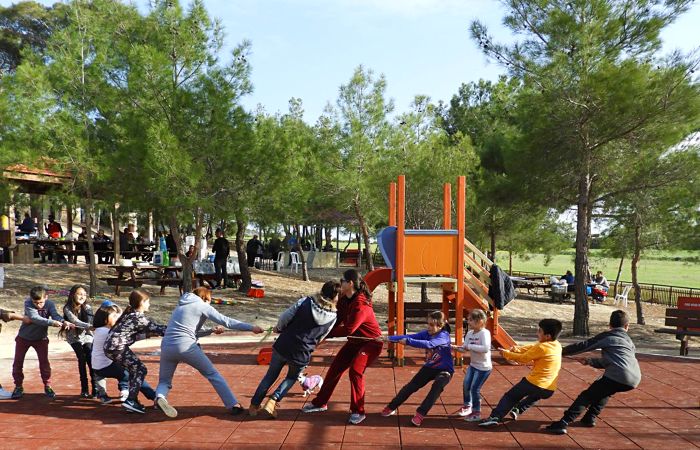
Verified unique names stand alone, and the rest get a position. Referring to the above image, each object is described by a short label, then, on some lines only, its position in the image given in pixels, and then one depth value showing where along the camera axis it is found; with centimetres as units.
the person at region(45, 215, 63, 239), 2479
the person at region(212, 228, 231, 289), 1908
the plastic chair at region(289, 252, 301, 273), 3128
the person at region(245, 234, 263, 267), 2723
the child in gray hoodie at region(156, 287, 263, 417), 614
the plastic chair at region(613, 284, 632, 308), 2456
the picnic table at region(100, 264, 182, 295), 1622
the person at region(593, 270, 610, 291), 2628
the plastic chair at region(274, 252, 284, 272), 3015
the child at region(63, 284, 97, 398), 680
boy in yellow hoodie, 582
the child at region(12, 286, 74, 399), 683
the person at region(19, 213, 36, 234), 2519
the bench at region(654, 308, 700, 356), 1073
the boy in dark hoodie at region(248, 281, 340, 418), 616
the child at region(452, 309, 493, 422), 623
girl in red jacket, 622
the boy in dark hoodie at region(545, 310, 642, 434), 587
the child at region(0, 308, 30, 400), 671
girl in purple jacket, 604
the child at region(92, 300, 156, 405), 645
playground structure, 938
